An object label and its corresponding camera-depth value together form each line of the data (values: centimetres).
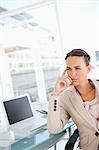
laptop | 199
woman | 150
